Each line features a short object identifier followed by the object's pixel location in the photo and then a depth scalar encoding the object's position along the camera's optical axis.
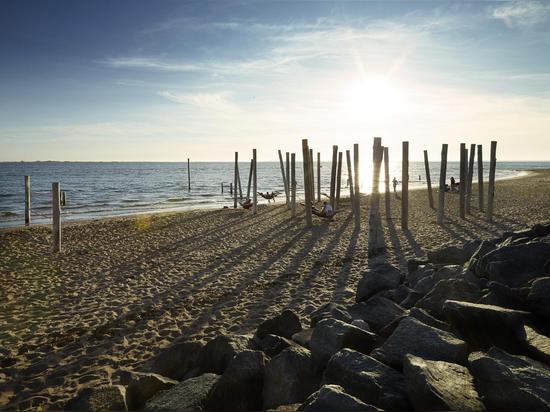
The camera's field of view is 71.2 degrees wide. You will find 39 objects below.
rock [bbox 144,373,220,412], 3.26
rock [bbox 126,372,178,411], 3.61
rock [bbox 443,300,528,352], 3.42
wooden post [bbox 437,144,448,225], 14.41
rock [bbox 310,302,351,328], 4.91
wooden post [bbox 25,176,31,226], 18.69
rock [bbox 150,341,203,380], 4.29
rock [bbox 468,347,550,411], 2.53
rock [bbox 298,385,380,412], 2.64
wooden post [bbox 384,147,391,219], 15.19
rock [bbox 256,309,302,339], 4.95
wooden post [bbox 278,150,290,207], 21.22
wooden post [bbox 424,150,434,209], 20.03
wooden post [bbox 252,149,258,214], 18.65
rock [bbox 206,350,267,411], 3.32
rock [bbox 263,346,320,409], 3.35
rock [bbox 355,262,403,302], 6.32
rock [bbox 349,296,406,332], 4.74
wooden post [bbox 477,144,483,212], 15.86
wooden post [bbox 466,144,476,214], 17.00
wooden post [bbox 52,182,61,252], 11.59
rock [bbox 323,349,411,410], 2.81
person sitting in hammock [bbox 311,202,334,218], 16.52
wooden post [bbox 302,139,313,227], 14.91
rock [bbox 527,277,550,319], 3.77
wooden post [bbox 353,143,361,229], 14.37
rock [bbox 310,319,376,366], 3.77
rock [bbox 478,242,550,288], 4.80
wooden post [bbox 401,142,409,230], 14.13
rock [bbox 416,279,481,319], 4.47
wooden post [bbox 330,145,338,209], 18.56
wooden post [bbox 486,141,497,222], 15.20
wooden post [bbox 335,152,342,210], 20.02
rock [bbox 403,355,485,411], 2.59
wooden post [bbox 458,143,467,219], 16.06
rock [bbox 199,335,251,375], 4.13
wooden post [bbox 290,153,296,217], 17.07
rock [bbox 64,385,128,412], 3.48
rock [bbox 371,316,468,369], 3.24
